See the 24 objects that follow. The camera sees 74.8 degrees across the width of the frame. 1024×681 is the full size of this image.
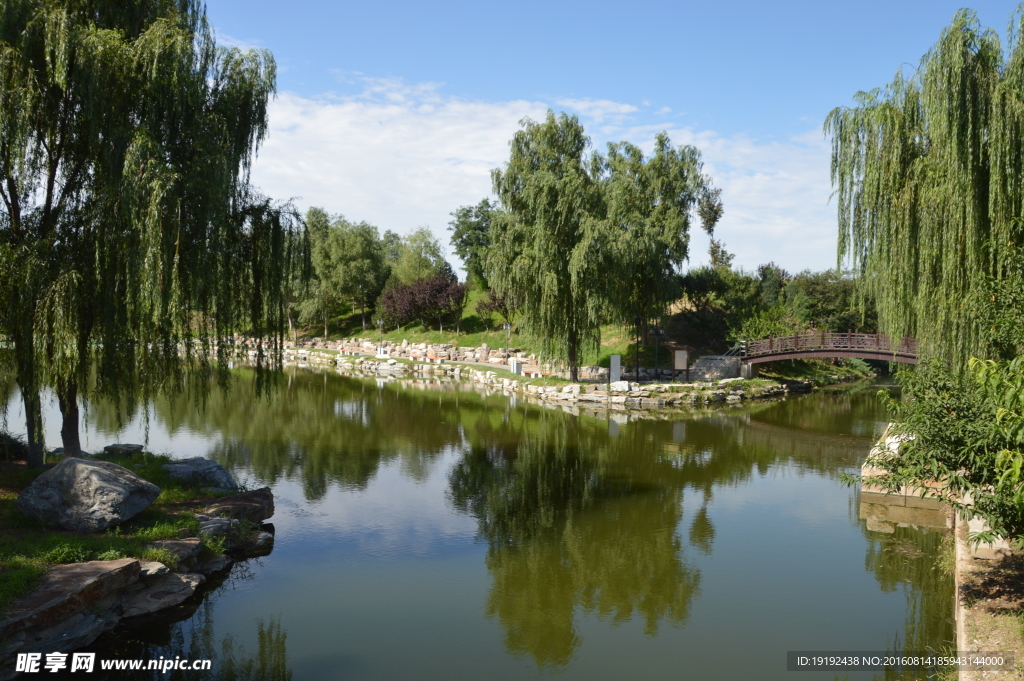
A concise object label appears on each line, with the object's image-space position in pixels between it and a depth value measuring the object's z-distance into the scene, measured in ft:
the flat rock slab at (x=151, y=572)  28.66
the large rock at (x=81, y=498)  30.32
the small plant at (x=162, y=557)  29.62
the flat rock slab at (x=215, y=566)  32.83
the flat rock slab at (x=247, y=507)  37.45
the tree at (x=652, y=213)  106.32
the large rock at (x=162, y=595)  27.96
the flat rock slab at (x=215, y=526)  34.40
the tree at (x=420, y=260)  185.26
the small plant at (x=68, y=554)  27.20
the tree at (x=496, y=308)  134.92
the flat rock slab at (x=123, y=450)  45.68
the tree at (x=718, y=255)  165.07
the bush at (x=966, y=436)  20.49
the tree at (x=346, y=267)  176.24
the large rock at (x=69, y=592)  23.30
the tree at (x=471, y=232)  186.60
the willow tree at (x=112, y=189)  32.86
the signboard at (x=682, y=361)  106.22
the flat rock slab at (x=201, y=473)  40.78
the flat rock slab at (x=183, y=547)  30.96
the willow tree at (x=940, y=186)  35.73
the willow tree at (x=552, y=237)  94.27
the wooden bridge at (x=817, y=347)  102.89
